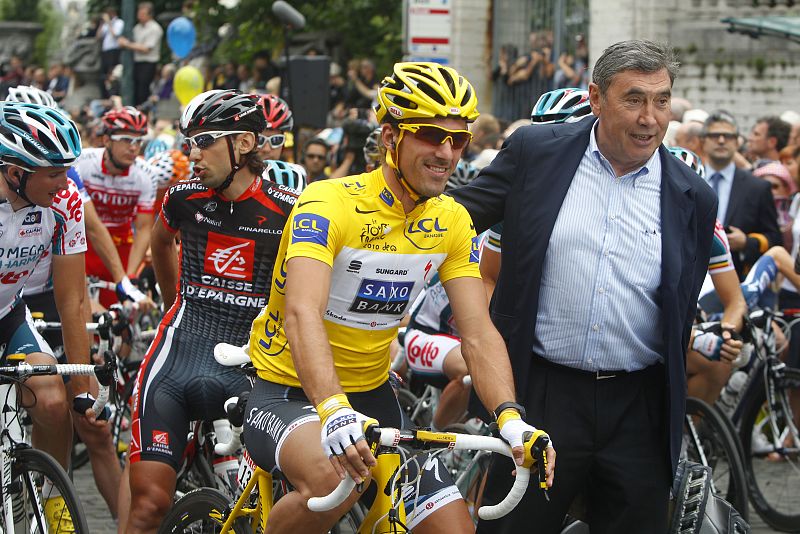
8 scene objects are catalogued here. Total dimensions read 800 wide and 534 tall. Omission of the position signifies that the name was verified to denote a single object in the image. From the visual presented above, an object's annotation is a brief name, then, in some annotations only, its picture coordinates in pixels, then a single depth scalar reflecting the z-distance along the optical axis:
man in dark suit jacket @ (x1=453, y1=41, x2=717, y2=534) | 8.76
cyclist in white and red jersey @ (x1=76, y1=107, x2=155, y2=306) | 20.45
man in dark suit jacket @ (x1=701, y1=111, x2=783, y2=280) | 17.77
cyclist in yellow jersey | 7.87
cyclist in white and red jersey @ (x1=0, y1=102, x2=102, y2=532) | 11.34
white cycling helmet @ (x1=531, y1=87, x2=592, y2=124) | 13.05
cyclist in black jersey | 11.19
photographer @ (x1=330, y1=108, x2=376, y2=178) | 23.10
